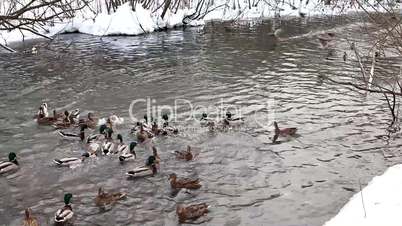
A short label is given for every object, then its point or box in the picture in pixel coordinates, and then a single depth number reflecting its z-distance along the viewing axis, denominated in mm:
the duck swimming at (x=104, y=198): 8698
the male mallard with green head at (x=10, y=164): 10055
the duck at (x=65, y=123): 12695
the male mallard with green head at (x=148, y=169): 9867
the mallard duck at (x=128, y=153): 10703
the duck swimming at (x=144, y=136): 11812
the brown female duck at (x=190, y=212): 8125
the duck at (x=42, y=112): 13188
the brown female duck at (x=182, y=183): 9242
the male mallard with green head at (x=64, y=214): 8055
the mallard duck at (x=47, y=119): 12875
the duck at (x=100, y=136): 11953
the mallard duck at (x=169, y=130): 12219
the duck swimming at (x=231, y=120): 12602
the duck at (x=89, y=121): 12864
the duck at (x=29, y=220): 7892
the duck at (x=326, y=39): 23200
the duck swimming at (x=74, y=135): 12202
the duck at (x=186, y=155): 10609
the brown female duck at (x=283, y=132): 11766
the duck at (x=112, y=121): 12783
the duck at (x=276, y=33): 26922
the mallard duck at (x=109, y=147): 11156
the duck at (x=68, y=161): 10375
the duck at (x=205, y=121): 12641
